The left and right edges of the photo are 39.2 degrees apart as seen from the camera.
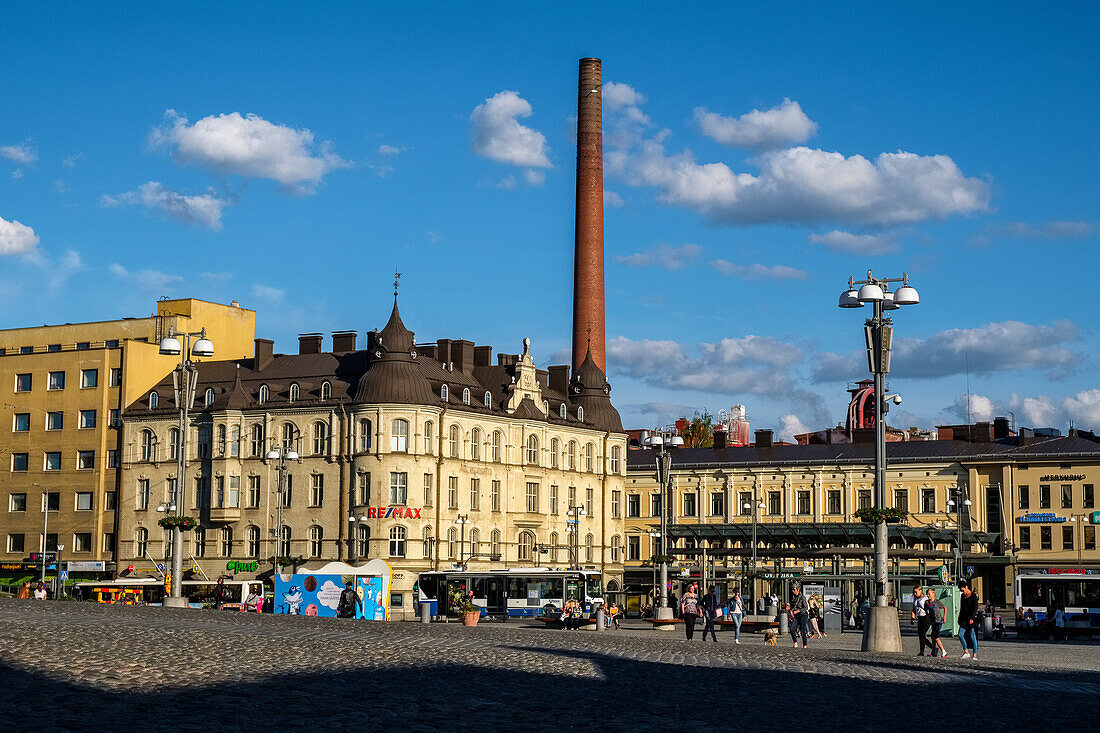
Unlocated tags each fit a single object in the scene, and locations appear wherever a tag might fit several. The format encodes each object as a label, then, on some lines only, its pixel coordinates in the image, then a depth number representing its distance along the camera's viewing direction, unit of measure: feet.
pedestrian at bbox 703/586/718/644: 147.54
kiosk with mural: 191.01
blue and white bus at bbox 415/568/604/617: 241.14
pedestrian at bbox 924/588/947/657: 111.24
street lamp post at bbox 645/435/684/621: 194.49
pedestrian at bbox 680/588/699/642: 143.95
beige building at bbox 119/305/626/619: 300.20
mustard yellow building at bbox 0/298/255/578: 332.80
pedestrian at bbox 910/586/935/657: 112.78
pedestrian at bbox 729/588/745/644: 154.30
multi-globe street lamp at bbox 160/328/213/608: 138.72
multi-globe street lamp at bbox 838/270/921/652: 111.04
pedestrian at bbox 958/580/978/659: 110.11
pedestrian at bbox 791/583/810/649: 135.03
